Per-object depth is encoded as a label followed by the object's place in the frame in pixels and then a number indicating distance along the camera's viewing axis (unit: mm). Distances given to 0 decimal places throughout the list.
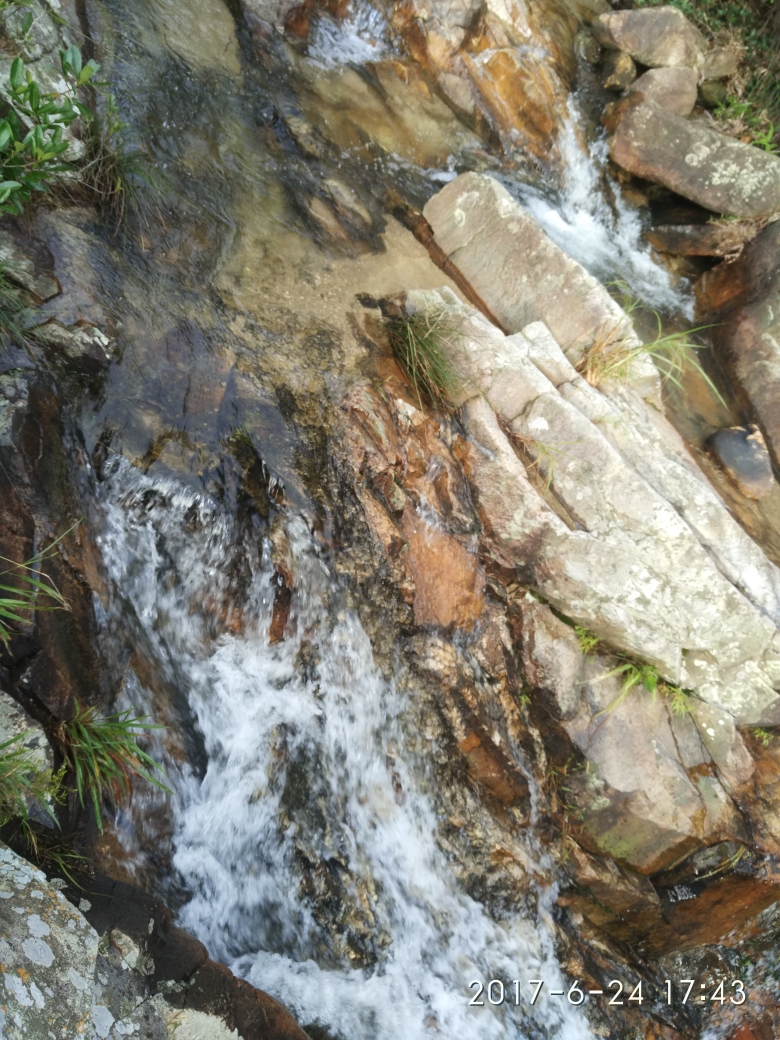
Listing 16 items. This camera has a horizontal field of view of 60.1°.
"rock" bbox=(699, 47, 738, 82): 6957
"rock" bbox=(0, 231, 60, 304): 3070
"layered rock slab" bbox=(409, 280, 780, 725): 3699
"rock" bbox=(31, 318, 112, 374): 3029
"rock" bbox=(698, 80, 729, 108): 6996
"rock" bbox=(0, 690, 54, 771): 2350
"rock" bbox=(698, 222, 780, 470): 5320
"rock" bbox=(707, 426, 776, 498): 4961
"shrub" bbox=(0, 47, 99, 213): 2830
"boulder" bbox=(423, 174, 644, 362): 4543
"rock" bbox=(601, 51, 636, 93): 6621
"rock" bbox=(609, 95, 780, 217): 5820
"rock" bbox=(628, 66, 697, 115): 6379
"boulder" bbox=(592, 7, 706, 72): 6586
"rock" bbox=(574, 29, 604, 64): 6926
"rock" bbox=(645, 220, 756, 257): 5906
